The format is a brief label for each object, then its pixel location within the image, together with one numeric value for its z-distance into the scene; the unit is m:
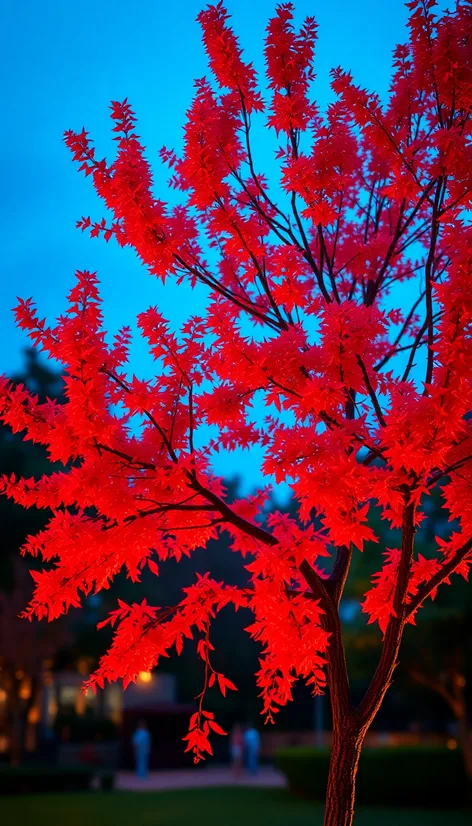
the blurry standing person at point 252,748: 30.31
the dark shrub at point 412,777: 20.50
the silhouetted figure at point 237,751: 28.17
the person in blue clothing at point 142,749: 26.78
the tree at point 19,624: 25.48
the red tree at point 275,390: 4.97
